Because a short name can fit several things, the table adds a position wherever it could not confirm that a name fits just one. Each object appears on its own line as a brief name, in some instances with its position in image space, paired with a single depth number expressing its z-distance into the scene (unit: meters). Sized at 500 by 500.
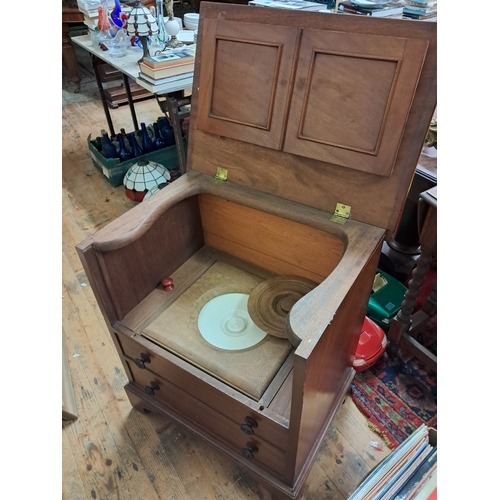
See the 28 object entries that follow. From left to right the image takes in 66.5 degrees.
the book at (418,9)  1.62
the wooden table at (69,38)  3.42
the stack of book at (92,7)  2.20
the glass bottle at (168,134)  2.38
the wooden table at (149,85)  1.77
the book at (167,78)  1.74
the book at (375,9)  1.49
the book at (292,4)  1.57
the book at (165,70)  1.73
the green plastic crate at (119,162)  2.30
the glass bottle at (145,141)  2.31
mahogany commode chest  0.76
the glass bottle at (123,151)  2.30
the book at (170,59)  1.71
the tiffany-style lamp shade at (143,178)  2.13
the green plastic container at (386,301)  1.46
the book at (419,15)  1.58
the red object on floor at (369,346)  1.32
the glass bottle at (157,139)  2.36
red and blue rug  1.23
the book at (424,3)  1.64
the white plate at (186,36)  2.08
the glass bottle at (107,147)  2.28
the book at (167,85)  1.74
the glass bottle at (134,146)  2.30
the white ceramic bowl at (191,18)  2.28
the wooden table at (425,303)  1.11
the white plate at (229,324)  0.96
